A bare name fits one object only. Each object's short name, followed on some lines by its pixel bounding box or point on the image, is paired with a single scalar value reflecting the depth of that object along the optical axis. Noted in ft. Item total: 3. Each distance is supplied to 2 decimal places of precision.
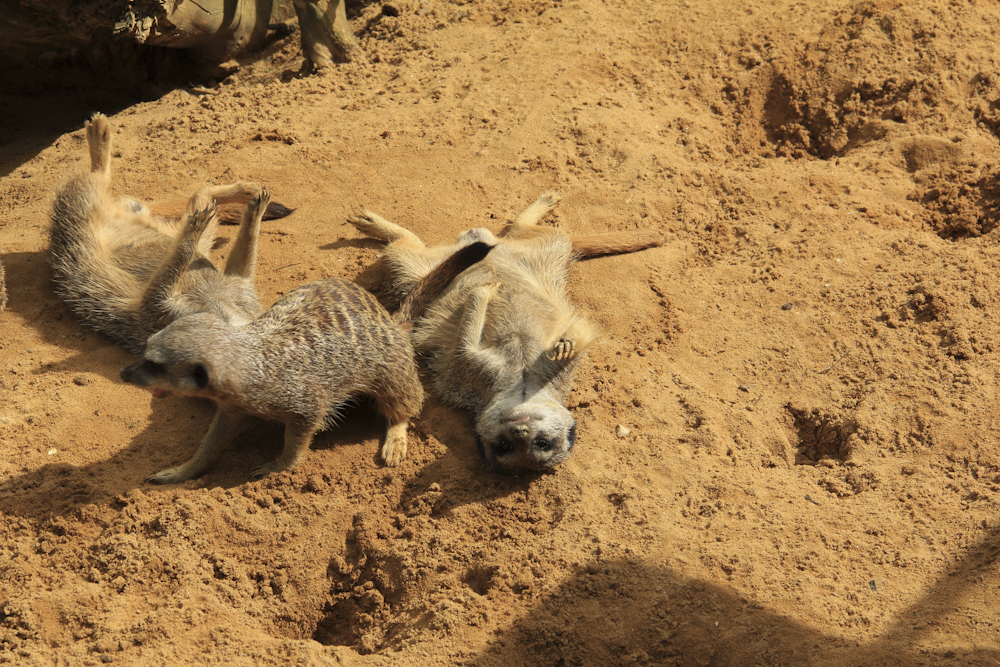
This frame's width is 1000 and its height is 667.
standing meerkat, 10.57
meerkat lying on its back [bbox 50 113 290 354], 13.07
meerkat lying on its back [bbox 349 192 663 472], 11.70
